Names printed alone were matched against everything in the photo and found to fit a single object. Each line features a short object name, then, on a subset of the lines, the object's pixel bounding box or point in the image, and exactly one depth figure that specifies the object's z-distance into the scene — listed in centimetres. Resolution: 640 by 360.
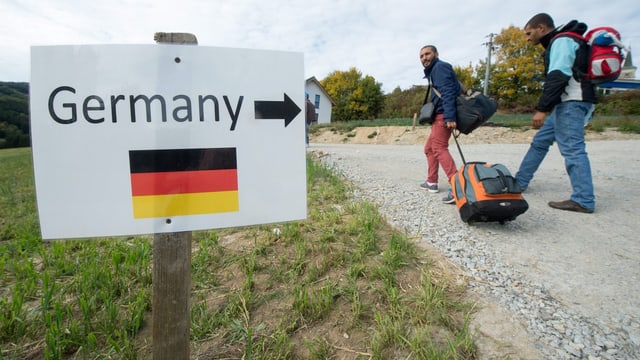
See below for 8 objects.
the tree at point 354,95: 4362
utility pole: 3044
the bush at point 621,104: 2201
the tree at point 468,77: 3761
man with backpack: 301
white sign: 95
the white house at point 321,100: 3772
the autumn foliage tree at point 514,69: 3303
